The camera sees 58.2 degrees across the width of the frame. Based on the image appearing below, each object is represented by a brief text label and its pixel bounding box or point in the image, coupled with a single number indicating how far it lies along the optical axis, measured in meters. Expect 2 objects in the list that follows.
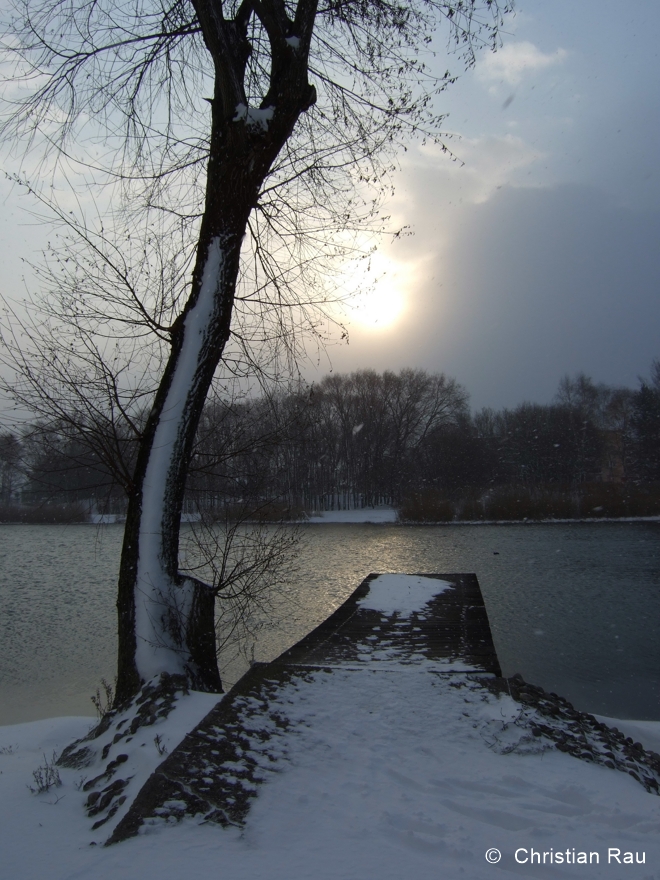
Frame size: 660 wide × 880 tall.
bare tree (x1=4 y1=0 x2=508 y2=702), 4.20
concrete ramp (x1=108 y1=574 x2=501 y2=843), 2.68
